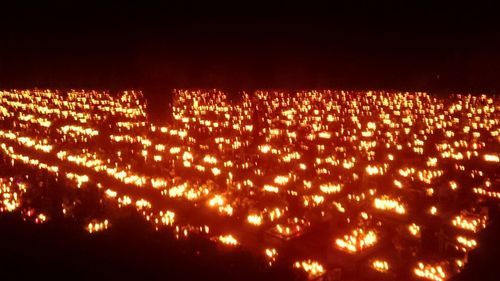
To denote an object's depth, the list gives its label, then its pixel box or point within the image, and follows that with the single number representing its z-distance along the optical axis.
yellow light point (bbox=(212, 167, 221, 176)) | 14.57
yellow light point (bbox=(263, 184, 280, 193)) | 12.61
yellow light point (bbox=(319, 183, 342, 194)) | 12.47
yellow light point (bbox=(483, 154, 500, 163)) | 15.70
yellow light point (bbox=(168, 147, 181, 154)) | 17.09
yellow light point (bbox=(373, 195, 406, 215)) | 10.58
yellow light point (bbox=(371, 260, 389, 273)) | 7.98
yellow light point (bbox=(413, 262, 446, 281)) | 7.67
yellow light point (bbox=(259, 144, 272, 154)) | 16.29
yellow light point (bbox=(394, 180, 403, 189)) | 12.64
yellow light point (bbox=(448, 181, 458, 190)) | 12.41
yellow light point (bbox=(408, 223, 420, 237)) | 9.26
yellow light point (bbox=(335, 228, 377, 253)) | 8.45
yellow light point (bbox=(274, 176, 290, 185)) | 13.34
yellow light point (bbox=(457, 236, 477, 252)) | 8.56
